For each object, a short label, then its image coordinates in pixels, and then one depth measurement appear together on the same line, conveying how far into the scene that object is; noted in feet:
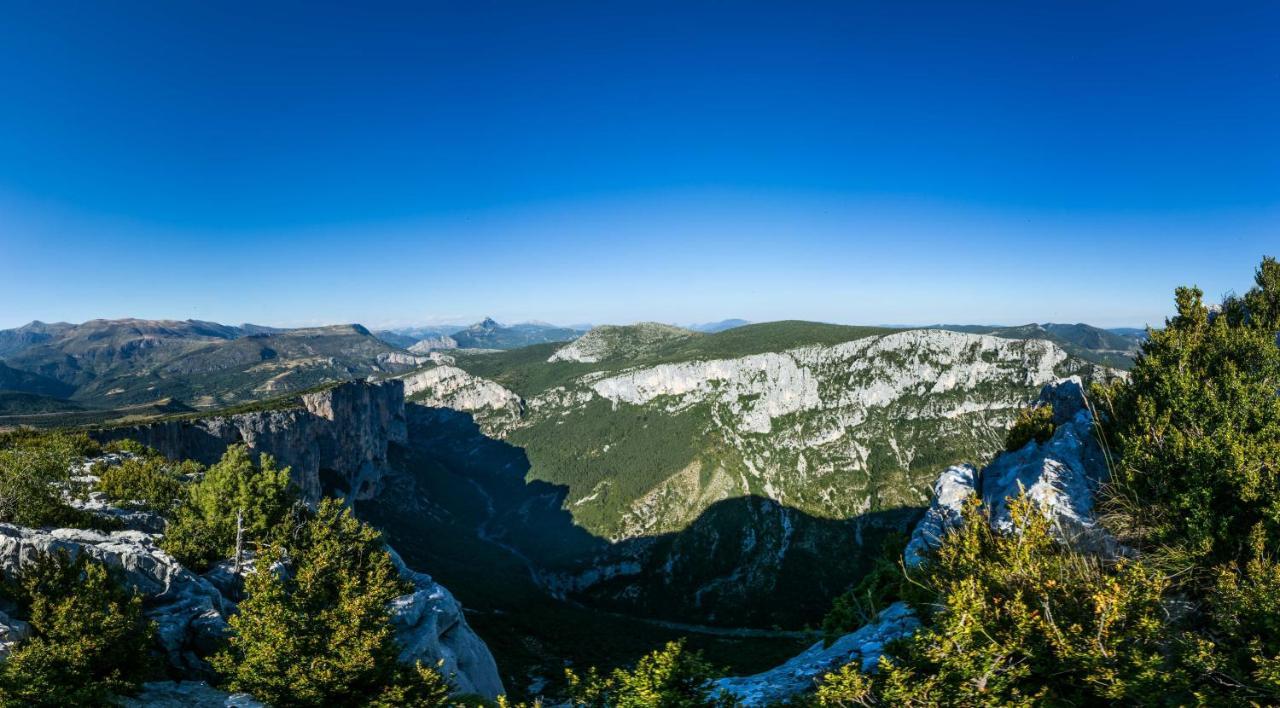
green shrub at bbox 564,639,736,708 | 50.93
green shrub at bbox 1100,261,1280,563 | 67.41
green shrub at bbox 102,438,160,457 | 199.84
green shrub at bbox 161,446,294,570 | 119.34
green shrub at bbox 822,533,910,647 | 108.58
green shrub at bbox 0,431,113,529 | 104.88
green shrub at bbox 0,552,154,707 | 62.34
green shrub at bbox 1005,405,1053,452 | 131.86
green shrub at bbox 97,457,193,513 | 139.23
